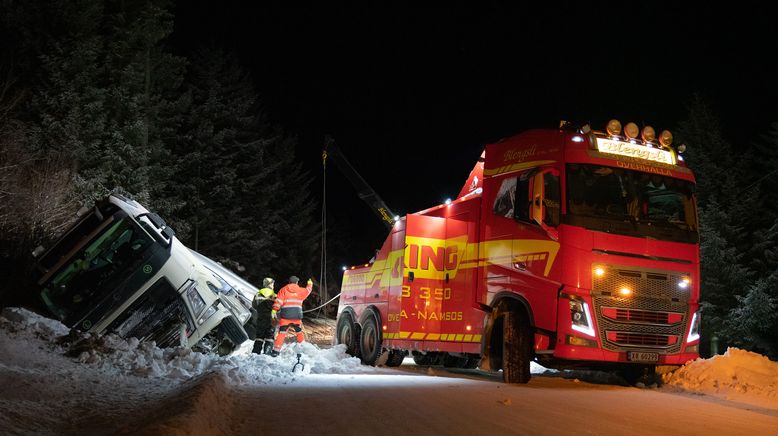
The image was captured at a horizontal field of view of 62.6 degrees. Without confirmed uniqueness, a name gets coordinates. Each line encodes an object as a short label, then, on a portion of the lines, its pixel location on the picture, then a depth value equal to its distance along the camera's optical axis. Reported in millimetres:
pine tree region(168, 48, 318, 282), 31719
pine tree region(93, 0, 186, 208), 24156
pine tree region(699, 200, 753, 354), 30828
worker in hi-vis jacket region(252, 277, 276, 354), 13594
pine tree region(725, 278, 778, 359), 28016
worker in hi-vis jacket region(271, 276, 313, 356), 13422
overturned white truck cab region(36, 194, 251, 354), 11242
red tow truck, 9242
